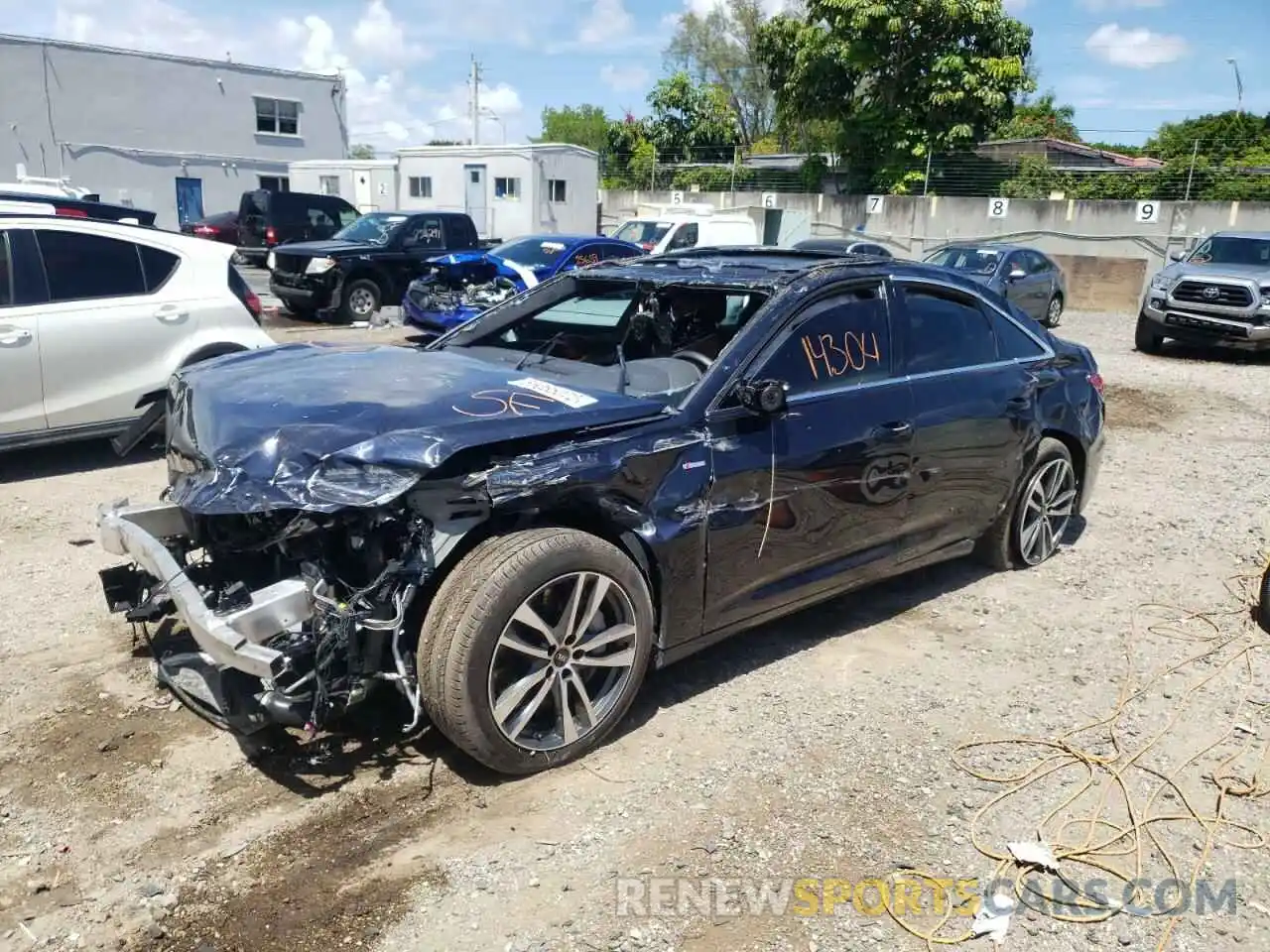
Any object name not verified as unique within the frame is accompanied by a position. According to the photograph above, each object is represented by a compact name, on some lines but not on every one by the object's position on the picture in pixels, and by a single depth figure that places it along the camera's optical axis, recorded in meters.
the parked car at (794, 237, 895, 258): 17.40
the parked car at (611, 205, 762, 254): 16.59
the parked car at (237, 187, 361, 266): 19.89
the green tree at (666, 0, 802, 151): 53.53
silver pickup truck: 13.48
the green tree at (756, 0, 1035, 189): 27.42
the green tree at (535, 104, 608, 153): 61.00
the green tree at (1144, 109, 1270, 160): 25.31
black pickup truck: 14.48
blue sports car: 12.45
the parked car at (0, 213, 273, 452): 6.30
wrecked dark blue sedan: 3.09
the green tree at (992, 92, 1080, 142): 39.53
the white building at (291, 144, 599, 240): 27.06
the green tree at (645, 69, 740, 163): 40.78
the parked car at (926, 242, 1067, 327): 16.67
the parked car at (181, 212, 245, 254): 23.80
